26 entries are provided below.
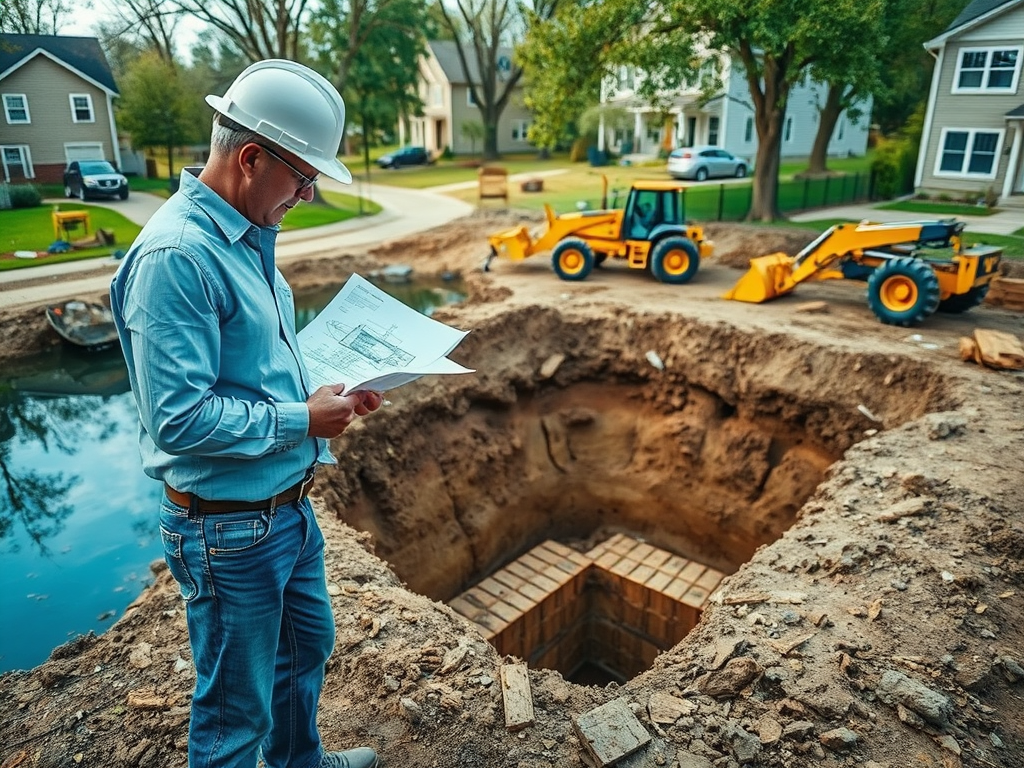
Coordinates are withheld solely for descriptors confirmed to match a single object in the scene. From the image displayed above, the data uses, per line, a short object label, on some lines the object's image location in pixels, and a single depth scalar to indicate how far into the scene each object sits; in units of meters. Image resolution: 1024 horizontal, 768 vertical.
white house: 28.11
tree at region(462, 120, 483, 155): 36.91
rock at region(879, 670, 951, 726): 3.14
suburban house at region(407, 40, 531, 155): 39.81
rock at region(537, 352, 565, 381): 9.30
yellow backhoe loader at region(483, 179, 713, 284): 11.97
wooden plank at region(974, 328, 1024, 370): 7.46
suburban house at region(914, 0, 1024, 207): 13.93
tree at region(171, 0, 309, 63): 19.33
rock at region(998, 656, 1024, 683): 3.49
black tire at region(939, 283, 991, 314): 9.39
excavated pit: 6.61
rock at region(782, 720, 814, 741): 3.09
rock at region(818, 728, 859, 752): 3.04
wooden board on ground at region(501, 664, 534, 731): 3.18
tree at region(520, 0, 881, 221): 12.36
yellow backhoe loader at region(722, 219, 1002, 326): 8.87
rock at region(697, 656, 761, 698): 3.37
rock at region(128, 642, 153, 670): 3.62
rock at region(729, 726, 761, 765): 3.00
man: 1.83
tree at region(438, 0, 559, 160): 33.38
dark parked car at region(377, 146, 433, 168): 36.17
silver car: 24.06
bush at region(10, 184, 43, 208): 10.19
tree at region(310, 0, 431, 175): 27.50
